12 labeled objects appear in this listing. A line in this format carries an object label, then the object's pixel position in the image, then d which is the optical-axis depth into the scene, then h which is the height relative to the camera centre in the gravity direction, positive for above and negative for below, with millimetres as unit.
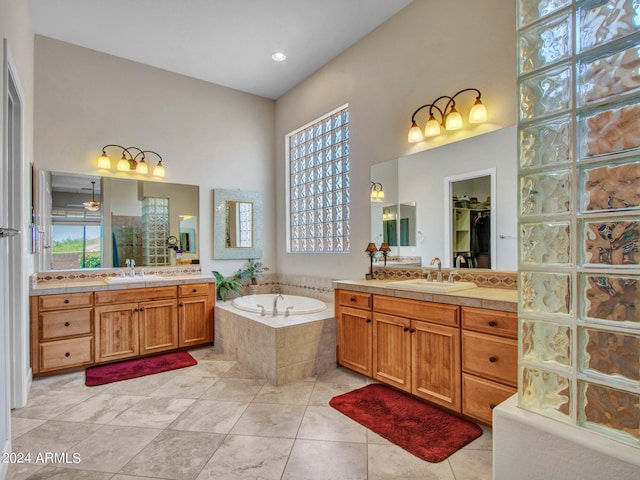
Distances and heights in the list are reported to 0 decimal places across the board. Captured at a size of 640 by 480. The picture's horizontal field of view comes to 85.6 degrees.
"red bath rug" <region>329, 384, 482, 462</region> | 1934 -1155
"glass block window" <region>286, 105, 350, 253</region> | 3996 +686
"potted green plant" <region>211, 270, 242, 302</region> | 4195 -575
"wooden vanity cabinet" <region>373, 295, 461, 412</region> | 2229 -769
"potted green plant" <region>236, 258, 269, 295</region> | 4582 -445
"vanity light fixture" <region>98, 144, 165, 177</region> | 3689 +857
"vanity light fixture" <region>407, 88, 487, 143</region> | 2557 +956
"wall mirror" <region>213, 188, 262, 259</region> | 4457 +208
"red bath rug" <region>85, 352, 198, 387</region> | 2943 -1178
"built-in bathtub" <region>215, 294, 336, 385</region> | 2793 -887
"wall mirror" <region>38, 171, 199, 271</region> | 3447 +203
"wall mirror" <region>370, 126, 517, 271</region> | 2426 +400
